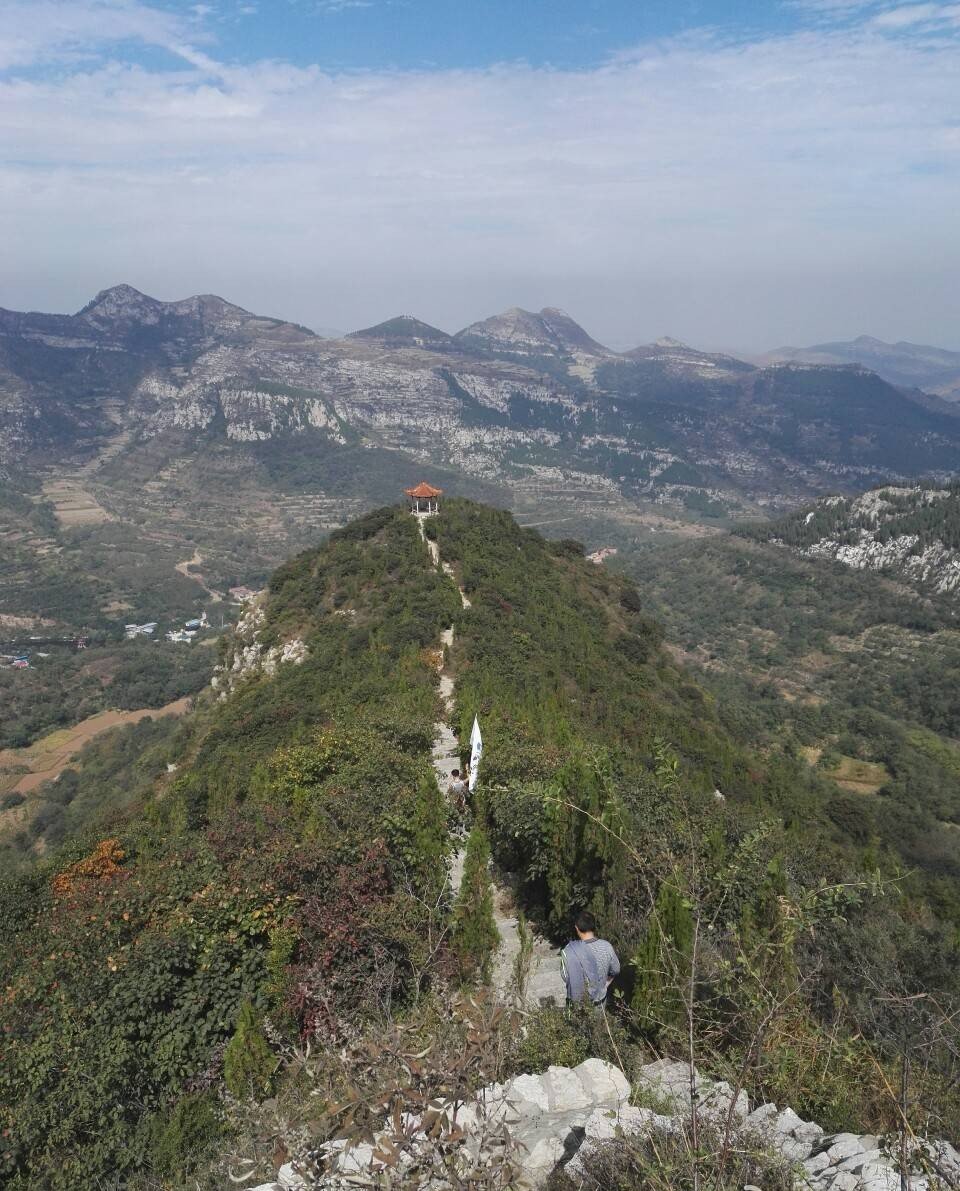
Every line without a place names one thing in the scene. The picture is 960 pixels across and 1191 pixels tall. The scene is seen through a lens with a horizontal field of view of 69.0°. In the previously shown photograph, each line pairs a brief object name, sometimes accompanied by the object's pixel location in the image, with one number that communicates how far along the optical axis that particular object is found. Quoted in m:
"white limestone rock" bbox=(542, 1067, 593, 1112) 5.91
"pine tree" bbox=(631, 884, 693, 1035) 7.20
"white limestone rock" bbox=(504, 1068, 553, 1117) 5.91
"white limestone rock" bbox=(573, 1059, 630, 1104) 5.96
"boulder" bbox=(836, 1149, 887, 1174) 4.23
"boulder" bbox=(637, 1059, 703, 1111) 5.40
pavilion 52.47
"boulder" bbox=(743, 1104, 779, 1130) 5.00
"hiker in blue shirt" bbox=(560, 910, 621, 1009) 7.48
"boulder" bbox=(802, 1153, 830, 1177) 4.50
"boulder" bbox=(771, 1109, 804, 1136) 5.06
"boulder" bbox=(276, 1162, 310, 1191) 3.55
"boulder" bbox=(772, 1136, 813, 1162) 4.67
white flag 16.03
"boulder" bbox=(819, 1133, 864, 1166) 4.62
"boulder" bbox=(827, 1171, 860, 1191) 4.12
